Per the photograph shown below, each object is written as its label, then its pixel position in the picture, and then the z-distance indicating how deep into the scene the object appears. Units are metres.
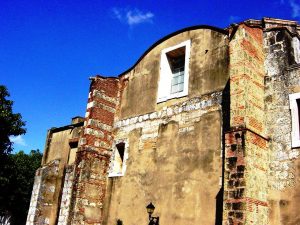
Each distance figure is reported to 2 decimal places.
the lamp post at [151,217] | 9.95
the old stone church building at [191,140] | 8.01
